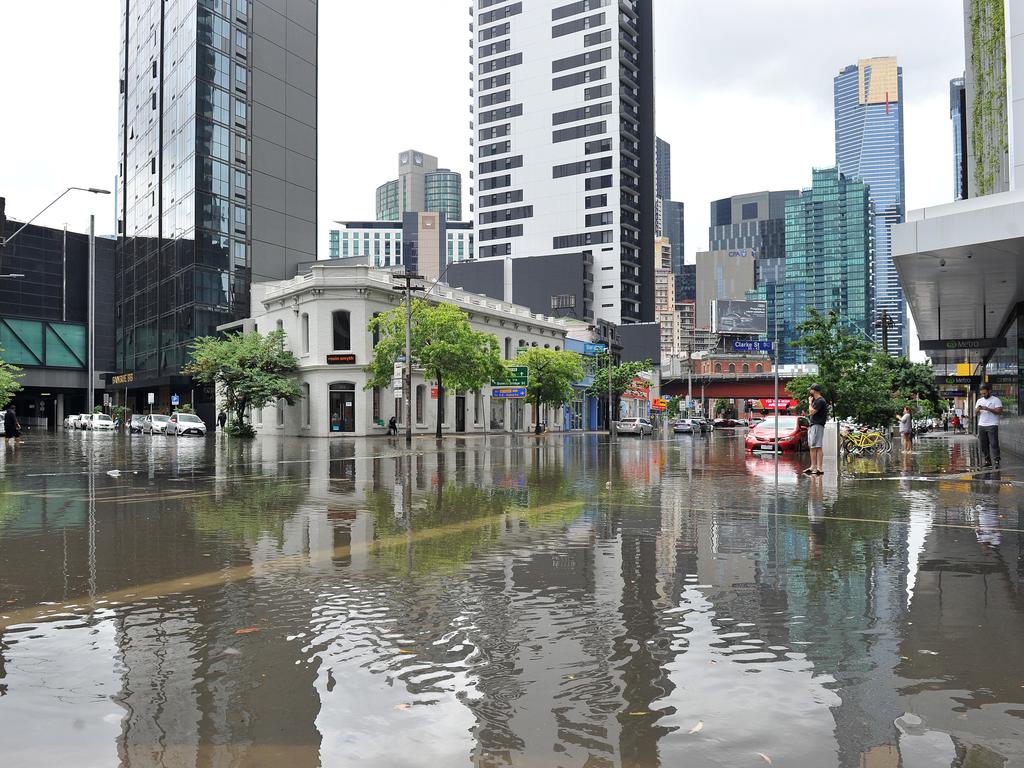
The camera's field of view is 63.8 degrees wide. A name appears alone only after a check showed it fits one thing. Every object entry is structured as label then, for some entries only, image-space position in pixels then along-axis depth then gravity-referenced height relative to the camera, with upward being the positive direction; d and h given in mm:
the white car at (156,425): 60688 -1797
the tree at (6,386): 54938 +1117
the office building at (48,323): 92688 +9094
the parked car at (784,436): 31656 -1554
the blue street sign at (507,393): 59081 +344
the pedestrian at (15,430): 38741 -1330
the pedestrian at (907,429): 37625 -1625
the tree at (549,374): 64625 +1858
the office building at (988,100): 20750 +8619
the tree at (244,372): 53250 +1828
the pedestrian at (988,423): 19344 -698
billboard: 159500 +15421
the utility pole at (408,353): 38884 +2195
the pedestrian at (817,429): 17719 -745
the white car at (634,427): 62094 -2290
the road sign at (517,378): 59625 +1442
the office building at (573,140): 110938 +36211
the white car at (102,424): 71438 -1997
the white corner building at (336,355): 56125 +3084
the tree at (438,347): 49750 +3110
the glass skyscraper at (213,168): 71375 +21302
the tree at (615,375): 75875 +2018
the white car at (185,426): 57656 -1787
